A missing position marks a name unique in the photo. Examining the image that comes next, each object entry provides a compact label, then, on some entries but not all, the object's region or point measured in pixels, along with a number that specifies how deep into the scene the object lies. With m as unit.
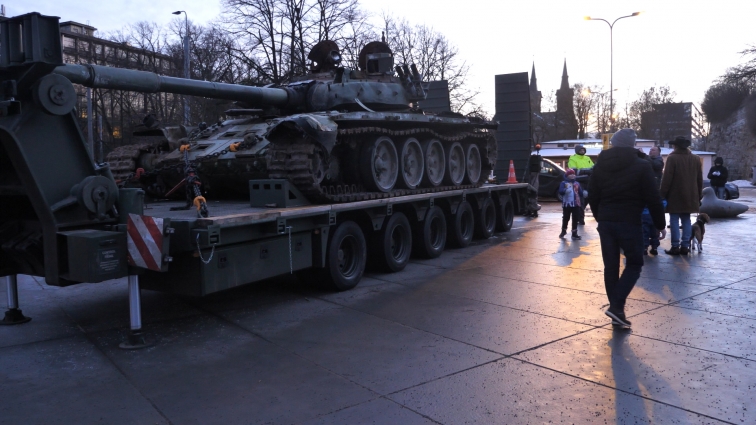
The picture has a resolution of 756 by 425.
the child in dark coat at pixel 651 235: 10.64
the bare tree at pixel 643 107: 69.17
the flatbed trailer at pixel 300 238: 6.17
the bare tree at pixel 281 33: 29.08
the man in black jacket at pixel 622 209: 6.23
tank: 7.90
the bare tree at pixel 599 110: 68.25
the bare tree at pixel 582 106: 71.44
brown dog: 10.72
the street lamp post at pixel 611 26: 30.29
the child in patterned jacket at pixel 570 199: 12.95
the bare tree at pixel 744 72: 43.29
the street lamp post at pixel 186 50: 23.50
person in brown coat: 10.36
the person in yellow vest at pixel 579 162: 15.66
